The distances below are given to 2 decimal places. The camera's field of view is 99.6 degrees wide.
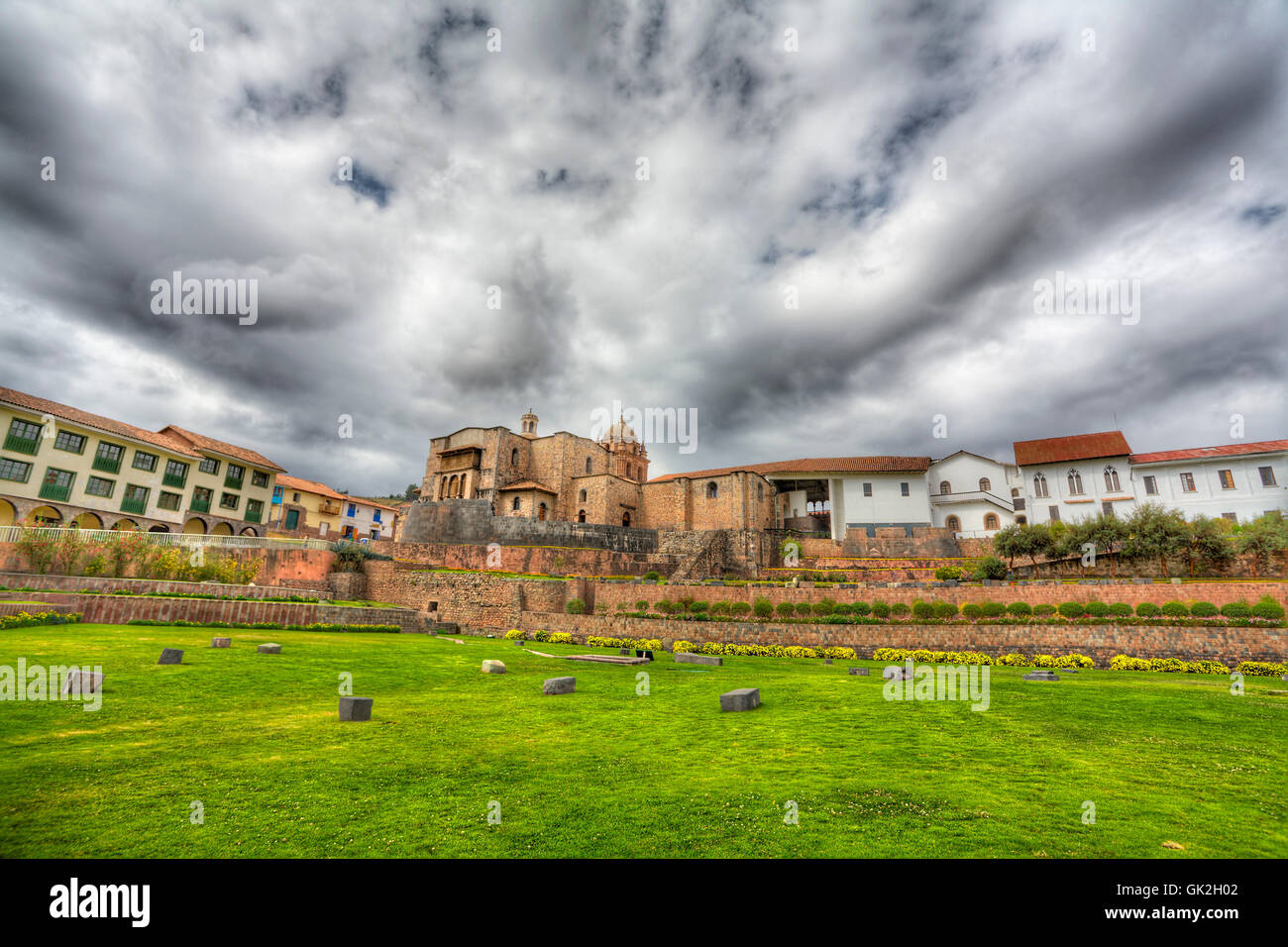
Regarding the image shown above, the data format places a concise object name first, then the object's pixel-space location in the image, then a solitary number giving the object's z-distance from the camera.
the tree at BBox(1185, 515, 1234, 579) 28.00
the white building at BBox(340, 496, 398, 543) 59.22
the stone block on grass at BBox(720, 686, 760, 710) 9.56
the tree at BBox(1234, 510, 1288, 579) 27.11
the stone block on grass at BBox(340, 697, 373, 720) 8.00
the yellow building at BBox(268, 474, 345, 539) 51.91
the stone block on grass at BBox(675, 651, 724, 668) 17.92
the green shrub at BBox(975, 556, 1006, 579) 30.11
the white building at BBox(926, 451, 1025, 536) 45.38
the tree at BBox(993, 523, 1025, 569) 34.21
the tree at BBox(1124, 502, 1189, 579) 28.91
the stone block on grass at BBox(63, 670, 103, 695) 8.03
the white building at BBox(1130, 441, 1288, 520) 37.94
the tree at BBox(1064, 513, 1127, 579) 30.83
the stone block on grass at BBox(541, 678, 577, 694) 11.00
